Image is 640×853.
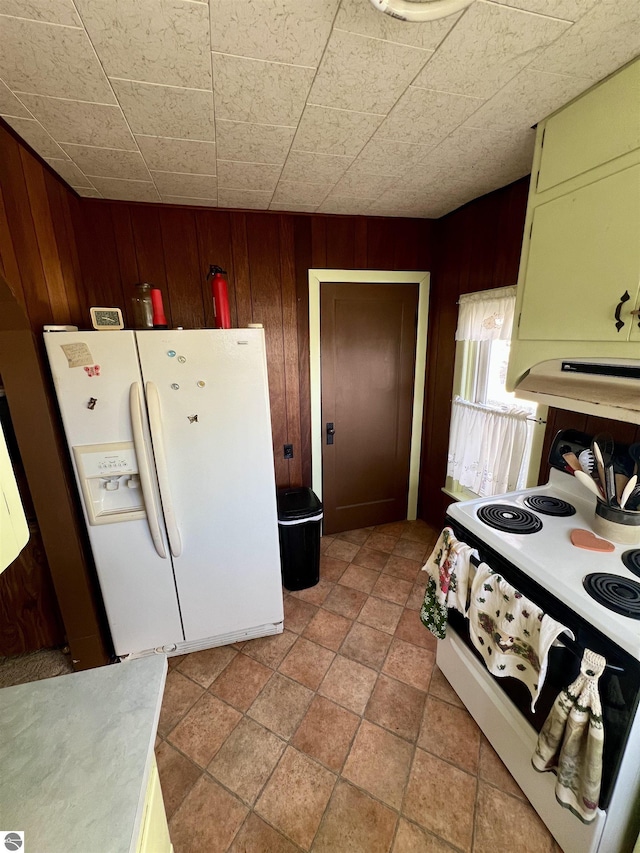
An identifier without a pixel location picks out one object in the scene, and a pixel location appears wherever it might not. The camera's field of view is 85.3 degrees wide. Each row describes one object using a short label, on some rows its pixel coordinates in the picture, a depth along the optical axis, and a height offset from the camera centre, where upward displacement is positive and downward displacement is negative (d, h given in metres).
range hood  1.15 -0.19
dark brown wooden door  2.73 -0.48
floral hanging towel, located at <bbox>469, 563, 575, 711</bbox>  1.06 -0.97
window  2.11 -0.49
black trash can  2.35 -1.34
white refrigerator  1.61 -0.67
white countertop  0.64 -0.87
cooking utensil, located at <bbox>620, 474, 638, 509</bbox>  1.27 -0.56
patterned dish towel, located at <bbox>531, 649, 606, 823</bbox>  0.96 -1.15
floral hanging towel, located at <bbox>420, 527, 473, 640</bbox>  1.42 -1.02
